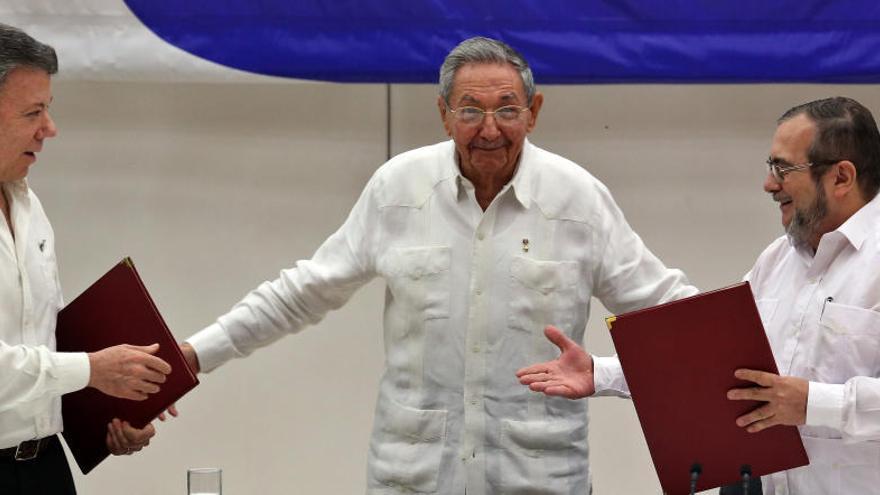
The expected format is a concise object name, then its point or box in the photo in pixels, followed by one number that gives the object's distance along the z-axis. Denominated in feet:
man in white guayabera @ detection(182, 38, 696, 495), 16.24
